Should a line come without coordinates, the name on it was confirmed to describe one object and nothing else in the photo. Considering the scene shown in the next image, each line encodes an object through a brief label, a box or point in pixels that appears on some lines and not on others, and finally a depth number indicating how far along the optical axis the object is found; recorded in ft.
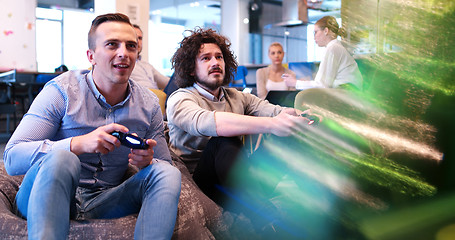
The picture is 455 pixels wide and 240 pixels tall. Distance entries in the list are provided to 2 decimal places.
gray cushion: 4.30
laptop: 9.15
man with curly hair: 5.39
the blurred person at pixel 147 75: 11.56
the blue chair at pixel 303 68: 12.40
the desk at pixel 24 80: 16.55
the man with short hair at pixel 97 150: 3.96
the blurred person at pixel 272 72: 14.76
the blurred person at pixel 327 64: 6.24
